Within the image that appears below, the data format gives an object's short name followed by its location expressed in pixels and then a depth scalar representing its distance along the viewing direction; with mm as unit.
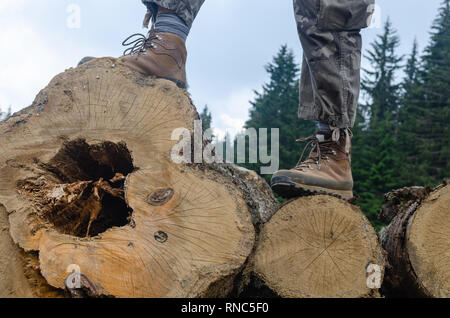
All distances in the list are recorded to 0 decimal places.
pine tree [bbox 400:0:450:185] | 16297
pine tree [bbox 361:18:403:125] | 24359
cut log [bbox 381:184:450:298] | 1782
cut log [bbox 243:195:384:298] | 1616
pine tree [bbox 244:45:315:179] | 20108
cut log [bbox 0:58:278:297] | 1477
